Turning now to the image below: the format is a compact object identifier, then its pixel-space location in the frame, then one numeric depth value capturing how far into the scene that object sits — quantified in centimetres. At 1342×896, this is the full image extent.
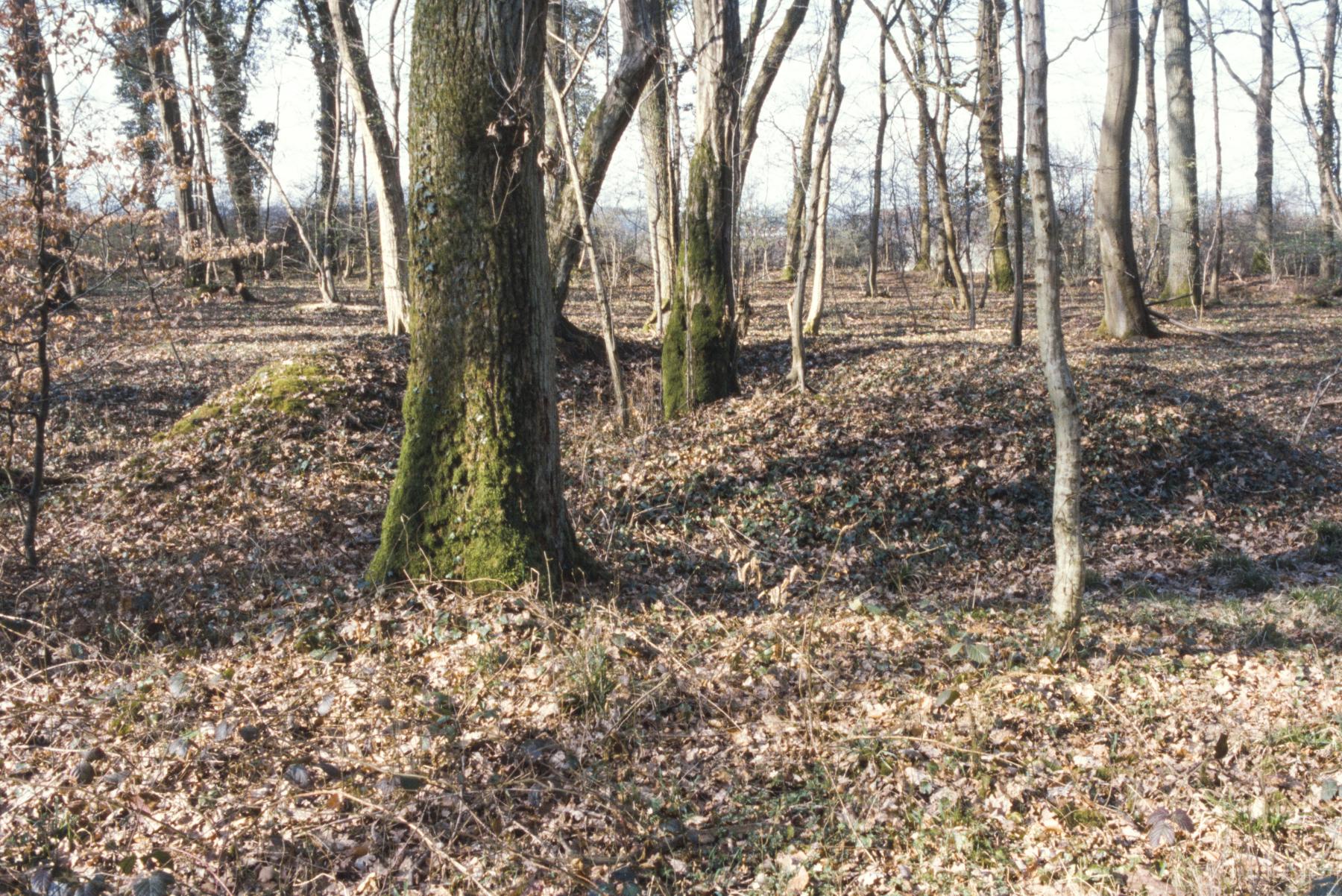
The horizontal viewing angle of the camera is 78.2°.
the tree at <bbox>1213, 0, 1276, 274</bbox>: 2041
